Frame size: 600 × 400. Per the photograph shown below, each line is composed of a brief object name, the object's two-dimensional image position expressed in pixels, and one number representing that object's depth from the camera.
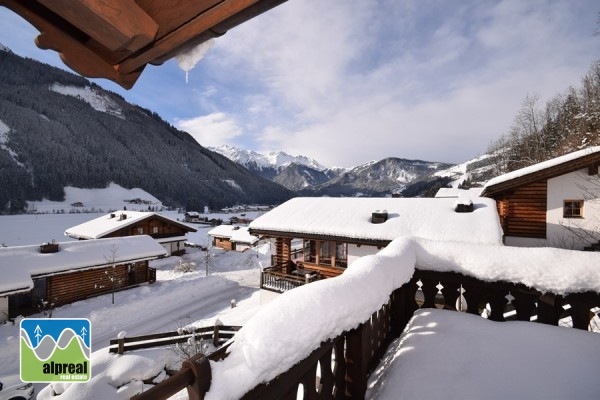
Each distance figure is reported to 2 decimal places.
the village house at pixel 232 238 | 39.91
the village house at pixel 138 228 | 29.33
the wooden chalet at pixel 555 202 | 12.20
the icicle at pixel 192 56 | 1.74
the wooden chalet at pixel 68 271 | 15.73
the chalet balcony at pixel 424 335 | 1.31
